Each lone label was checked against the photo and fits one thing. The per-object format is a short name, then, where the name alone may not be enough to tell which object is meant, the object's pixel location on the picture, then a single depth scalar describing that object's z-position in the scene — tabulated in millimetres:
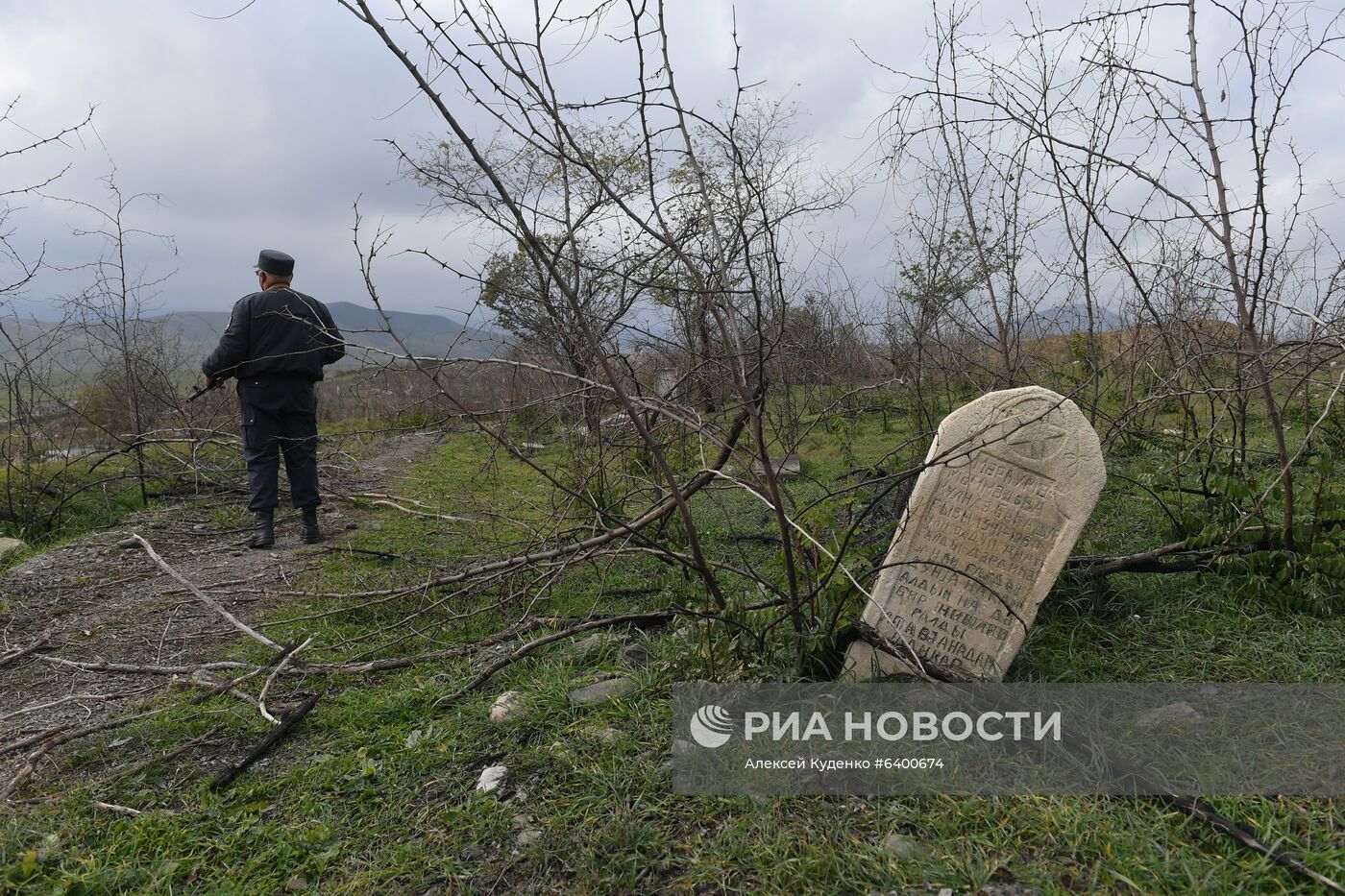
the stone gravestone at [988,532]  2719
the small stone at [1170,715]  2457
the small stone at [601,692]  2822
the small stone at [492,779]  2385
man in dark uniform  5258
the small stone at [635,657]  3136
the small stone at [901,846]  1944
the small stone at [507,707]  2770
